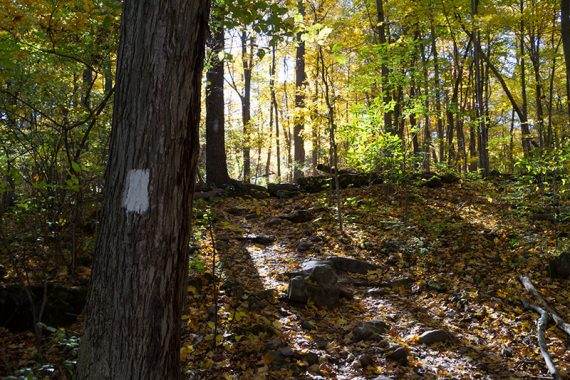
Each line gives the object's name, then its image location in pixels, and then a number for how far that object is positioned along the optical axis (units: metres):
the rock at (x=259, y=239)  7.25
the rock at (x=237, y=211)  8.94
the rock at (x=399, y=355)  4.05
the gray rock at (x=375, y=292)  5.68
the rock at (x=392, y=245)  7.01
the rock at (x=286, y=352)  3.95
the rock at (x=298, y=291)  5.13
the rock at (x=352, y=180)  10.80
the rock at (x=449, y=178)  11.18
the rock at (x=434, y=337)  4.46
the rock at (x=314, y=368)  3.81
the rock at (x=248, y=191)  10.34
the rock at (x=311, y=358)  3.93
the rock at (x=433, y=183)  10.67
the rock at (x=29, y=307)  4.14
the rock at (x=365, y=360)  3.94
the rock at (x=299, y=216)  8.55
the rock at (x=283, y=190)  10.46
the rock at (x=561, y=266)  5.77
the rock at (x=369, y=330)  4.45
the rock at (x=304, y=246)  7.03
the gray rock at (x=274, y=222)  8.31
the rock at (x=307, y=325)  4.59
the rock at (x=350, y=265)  6.37
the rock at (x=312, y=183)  10.67
